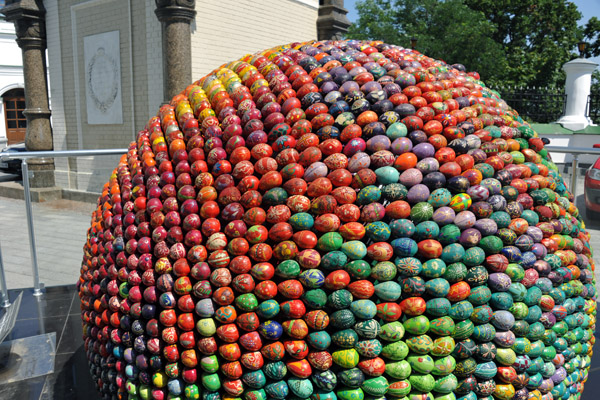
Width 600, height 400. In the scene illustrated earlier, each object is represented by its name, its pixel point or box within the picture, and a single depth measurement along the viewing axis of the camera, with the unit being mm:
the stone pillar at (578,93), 13461
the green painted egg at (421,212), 1448
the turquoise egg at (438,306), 1416
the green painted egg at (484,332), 1471
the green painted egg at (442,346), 1435
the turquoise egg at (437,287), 1416
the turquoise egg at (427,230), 1436
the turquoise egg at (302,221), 1440
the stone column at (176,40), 8898
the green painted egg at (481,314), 1461
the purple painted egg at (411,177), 1477
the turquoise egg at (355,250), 1409
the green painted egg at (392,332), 1399
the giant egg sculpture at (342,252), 1423
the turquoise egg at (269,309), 1420
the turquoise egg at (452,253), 1443
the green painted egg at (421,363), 1424
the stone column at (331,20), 12211
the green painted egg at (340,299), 1396
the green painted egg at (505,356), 1507
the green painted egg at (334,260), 1403
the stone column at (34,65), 11758
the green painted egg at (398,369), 1417
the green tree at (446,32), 20078
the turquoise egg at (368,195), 1445
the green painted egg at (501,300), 1481
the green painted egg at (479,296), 1462
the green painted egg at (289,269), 1420
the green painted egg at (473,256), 1459
